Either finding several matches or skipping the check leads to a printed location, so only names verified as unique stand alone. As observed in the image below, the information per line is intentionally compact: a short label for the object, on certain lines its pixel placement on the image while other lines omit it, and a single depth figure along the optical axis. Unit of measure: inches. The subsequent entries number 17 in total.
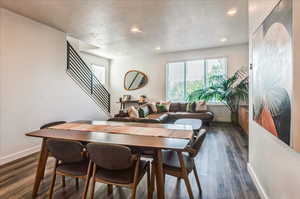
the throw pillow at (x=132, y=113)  161.0
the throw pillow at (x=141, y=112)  175.3
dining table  57.1
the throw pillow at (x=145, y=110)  189.3
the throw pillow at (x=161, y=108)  228.2
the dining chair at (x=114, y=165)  51.6
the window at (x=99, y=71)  268.7
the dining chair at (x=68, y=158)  58.8
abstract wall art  41.6
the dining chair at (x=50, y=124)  86.5
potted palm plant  188.2
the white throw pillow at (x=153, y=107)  222.1
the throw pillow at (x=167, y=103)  234.0
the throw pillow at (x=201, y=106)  220.5
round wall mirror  279.6
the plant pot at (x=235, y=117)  203.6
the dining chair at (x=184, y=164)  62.5
